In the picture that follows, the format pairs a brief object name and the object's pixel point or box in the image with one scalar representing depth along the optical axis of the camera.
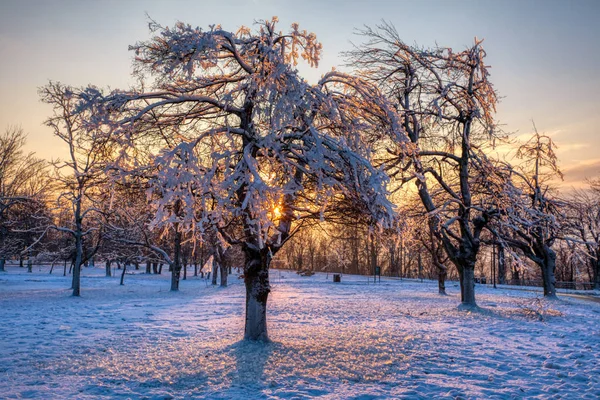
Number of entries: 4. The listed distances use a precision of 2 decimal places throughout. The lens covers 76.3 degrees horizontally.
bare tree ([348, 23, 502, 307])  14.85
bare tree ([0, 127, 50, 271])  20.23
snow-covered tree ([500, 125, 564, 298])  19.02
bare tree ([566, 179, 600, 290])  20.08
